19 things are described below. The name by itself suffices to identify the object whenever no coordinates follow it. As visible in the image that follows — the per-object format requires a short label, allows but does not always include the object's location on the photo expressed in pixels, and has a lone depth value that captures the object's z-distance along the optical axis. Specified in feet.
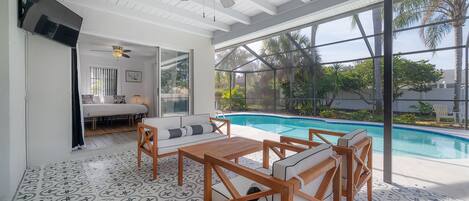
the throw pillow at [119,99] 25.04
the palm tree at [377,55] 21.29
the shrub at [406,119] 22.29
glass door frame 17.15
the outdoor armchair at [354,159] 5.57
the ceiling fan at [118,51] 19.47
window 25.91
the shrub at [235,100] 35.96
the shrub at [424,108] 21.56
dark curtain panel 12.25
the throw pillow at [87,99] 21.83
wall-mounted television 8.23
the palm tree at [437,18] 17.87
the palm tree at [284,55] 28.76
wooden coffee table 8.06
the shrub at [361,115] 25.00
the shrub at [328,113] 27.48
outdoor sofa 9.30
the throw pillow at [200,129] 11.67
